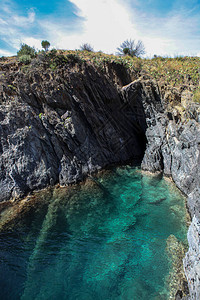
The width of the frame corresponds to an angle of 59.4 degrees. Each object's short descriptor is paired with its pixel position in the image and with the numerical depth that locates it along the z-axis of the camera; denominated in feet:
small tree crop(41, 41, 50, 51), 57.21
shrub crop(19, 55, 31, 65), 48.55
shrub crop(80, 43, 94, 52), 67.99
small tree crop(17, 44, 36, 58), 51.11
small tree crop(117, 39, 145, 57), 73.10
